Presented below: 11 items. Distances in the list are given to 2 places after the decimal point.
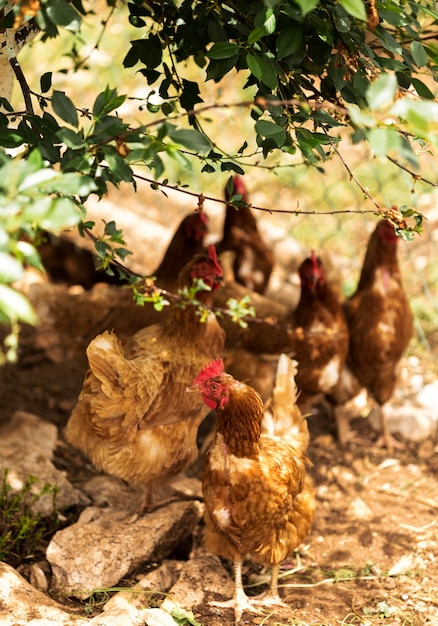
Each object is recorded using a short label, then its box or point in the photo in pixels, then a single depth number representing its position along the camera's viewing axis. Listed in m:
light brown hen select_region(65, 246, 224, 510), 2.31
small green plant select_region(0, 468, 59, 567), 2.24
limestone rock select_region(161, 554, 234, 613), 2.11
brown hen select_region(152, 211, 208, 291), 3.30
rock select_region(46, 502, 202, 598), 2.15
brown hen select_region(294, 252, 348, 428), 3.03
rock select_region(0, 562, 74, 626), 1.81
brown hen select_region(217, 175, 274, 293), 3.64
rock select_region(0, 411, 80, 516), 2.51
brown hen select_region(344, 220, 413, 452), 3.12
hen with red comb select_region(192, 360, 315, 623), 2.11
